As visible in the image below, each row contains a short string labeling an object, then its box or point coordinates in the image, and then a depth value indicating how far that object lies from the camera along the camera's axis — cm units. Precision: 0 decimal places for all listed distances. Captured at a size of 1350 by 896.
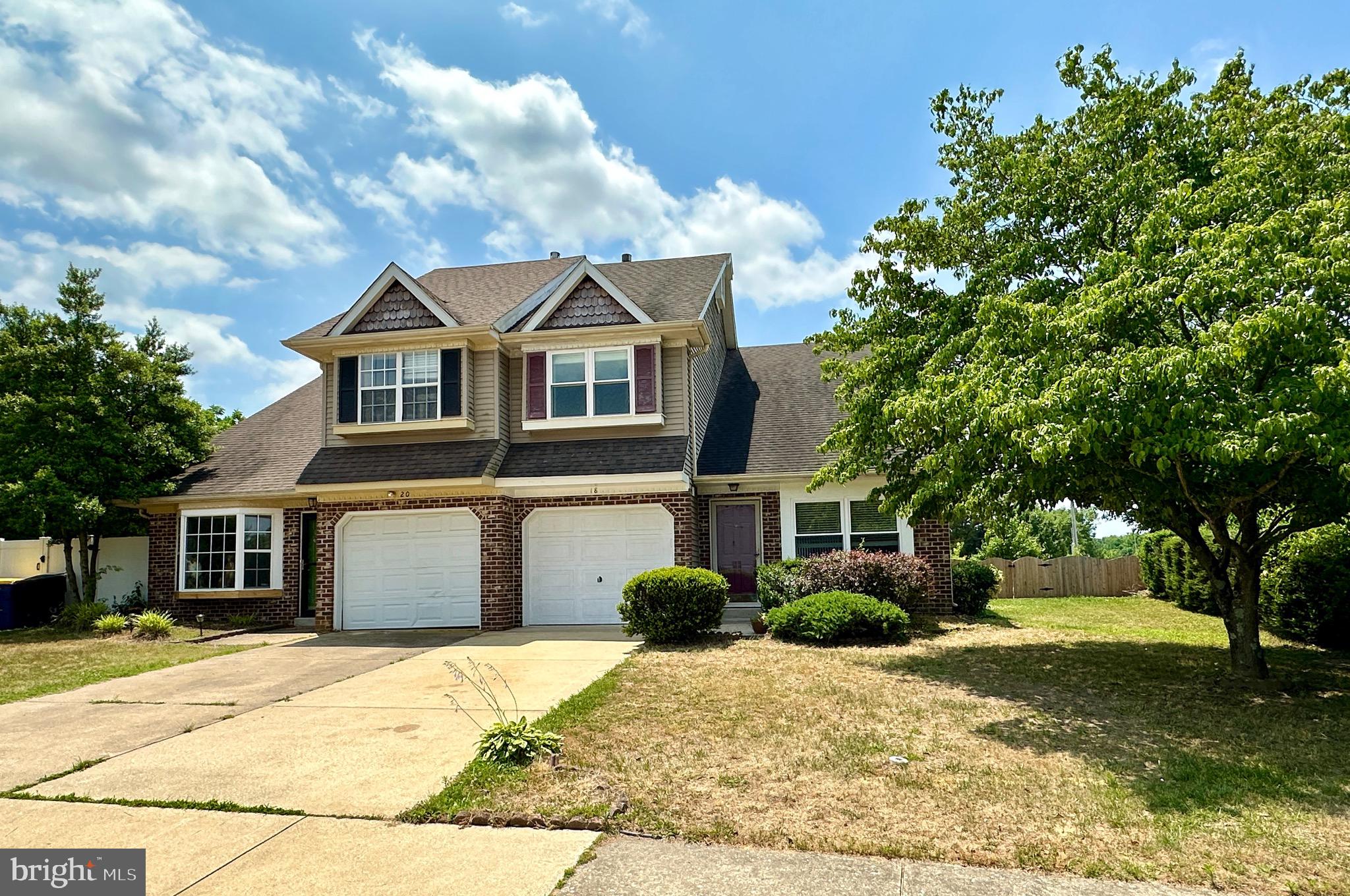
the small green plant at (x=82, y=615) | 1586
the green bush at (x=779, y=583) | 1420
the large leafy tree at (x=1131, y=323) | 655
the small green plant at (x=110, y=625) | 1513
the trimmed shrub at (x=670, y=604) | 1224
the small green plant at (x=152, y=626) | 1470
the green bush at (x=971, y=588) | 1644
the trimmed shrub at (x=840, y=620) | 1221
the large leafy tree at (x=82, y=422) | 1558
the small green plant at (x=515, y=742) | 615
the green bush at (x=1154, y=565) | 1972
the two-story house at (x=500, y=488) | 1555
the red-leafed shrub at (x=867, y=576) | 1383
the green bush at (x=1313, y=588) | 1139
